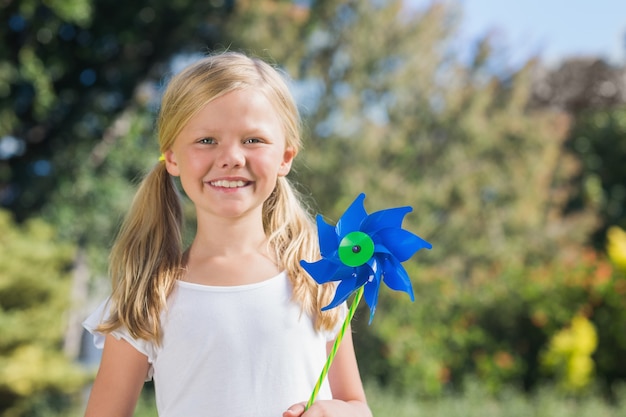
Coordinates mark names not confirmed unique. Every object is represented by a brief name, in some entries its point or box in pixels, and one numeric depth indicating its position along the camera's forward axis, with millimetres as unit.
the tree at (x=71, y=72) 9102
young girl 1847
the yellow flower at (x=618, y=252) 7738
